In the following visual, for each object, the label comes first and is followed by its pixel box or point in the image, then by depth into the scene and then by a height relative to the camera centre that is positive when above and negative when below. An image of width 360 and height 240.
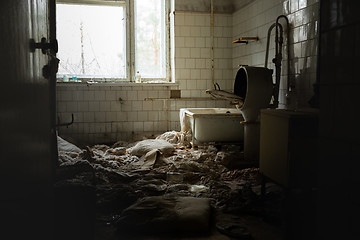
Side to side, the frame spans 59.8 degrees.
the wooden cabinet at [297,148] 2.33 -0.44
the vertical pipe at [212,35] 5.93 +1.02
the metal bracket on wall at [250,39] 4.84 +0.78
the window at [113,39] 5.82 +0.94
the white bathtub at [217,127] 4.68 -0.57
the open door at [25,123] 1.21 -0.17
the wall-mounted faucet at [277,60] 3.93 +0.37
